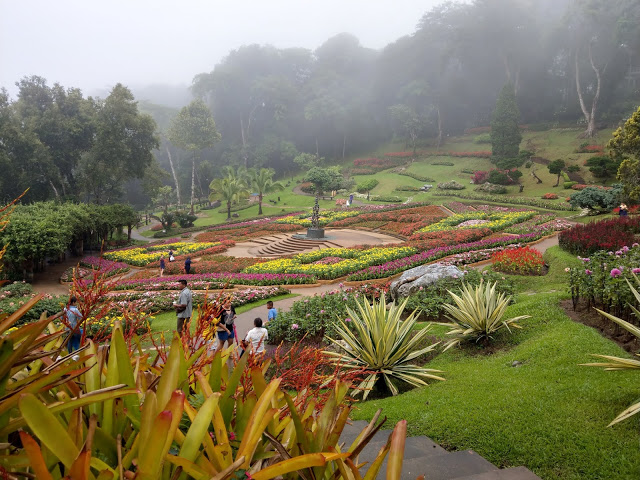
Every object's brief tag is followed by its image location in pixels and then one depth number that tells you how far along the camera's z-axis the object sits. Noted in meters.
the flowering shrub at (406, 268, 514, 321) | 8.29
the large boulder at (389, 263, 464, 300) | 9.61
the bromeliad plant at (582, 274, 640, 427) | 2.96
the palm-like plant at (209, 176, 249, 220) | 38.75
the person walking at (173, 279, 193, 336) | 7.29
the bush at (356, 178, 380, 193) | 44.28
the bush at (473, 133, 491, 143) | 51.66
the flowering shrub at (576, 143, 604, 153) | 36.00
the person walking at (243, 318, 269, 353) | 6.02
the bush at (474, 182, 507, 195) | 34.12
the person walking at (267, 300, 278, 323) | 8.44
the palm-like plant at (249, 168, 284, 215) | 40.00
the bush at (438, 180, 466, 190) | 37.78
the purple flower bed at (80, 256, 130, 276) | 22.46
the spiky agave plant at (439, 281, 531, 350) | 5.97
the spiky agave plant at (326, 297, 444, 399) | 5.30
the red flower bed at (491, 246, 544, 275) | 11.38
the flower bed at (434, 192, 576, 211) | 25.51
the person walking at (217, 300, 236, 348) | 6.45
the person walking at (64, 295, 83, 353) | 5.58
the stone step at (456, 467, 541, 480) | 2.48
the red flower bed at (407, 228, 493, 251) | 16.92
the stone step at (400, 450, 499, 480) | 2.71
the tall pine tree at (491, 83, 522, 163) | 39.88
